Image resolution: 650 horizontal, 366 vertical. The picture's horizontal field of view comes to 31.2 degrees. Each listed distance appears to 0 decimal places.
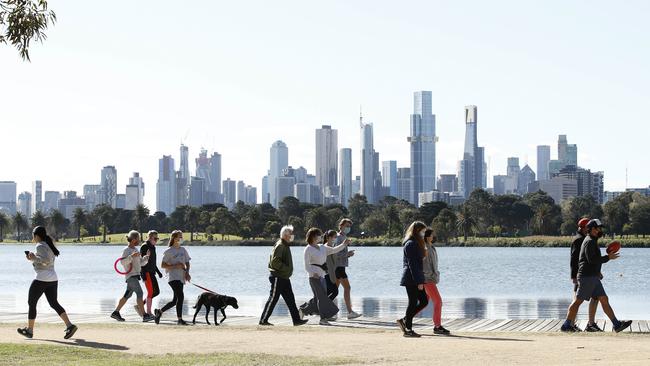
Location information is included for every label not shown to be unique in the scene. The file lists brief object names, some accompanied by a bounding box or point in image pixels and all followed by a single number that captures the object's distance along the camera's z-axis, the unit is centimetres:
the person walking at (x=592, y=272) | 2123
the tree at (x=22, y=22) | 1831
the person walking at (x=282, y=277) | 2312
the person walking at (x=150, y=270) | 2509
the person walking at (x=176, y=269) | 2398
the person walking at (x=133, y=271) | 2495
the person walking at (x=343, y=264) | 2500
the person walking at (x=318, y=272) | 2366
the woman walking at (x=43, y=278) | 2064
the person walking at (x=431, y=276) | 2161
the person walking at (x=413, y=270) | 2078
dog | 2373
